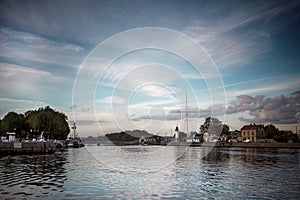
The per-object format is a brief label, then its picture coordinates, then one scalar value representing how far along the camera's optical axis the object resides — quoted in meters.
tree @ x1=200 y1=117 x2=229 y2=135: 190.00
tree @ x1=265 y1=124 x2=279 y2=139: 180.45
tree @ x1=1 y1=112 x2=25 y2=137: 101.00
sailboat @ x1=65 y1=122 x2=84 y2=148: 154.74
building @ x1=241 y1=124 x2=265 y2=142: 189.50
